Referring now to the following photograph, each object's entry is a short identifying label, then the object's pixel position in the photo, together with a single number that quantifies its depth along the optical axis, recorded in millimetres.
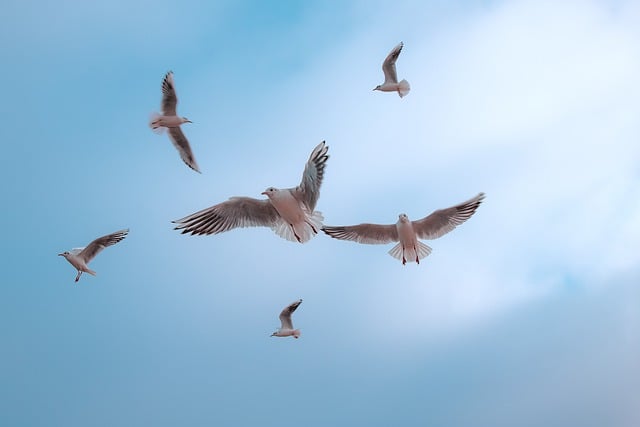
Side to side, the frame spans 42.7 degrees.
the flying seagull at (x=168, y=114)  14820
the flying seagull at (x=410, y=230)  13328
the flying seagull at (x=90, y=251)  15547
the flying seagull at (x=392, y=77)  16578
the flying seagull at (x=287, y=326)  16828
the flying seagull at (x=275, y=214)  10531
